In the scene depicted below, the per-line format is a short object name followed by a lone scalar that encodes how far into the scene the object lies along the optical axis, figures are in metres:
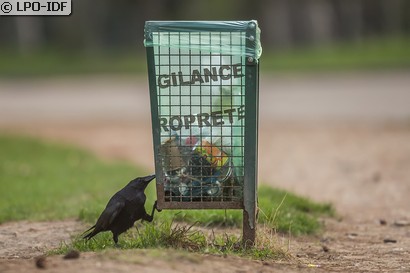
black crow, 12.89
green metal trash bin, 12.41
